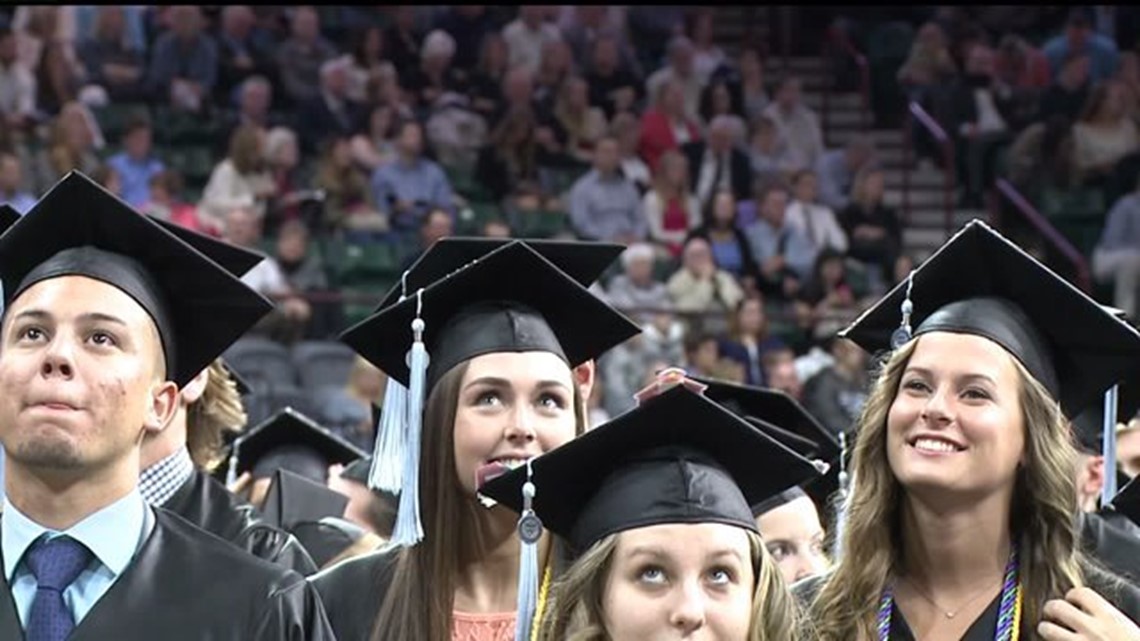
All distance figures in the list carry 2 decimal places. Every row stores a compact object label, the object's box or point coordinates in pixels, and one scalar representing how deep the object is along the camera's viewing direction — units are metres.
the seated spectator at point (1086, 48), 15.62
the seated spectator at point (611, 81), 14.78
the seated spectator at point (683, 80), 14.91
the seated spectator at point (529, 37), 14.80
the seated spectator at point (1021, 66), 15.70
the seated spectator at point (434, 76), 14.38
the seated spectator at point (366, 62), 13.98
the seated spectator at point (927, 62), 15.87
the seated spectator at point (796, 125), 14.85
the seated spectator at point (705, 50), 15.31
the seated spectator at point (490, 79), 14.38
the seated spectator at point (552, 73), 14.52
